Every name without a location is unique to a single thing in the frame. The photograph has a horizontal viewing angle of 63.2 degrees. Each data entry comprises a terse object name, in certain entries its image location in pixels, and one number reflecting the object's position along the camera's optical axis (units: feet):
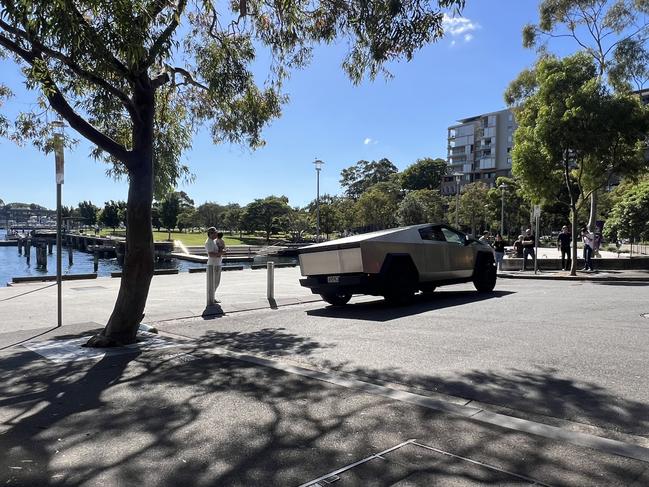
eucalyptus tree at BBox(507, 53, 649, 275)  54.39
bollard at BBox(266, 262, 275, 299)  39.58
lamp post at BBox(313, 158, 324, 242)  104.58
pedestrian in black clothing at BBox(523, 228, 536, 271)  68.23
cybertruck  33.53
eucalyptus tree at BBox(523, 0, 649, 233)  77.41
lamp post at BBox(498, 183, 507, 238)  191.62
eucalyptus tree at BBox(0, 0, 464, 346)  19.06
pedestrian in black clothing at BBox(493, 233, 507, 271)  66.33
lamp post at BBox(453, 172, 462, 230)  96.92
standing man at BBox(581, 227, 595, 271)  65.60
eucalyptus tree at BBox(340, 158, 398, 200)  370.73
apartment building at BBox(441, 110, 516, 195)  364.99
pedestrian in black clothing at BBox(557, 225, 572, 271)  65.31
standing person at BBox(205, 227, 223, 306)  36.42
